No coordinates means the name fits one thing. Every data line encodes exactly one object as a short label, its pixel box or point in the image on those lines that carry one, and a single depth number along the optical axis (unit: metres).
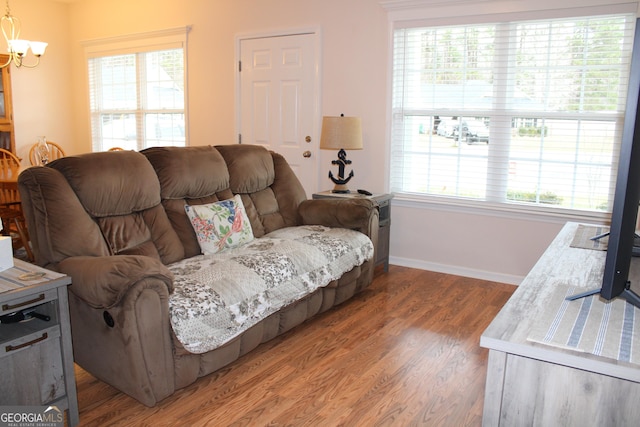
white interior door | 4.75
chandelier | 4.07
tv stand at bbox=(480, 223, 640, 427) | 1.12
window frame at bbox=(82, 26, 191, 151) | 5.59
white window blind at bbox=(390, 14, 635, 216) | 3.54
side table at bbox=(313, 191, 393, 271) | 4.08
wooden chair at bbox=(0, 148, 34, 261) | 4.14
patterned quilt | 2.23
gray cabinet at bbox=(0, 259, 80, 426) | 1.86
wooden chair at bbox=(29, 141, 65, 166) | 5.68
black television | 1.26
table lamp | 4.02
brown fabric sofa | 2.11
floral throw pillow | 3.00
